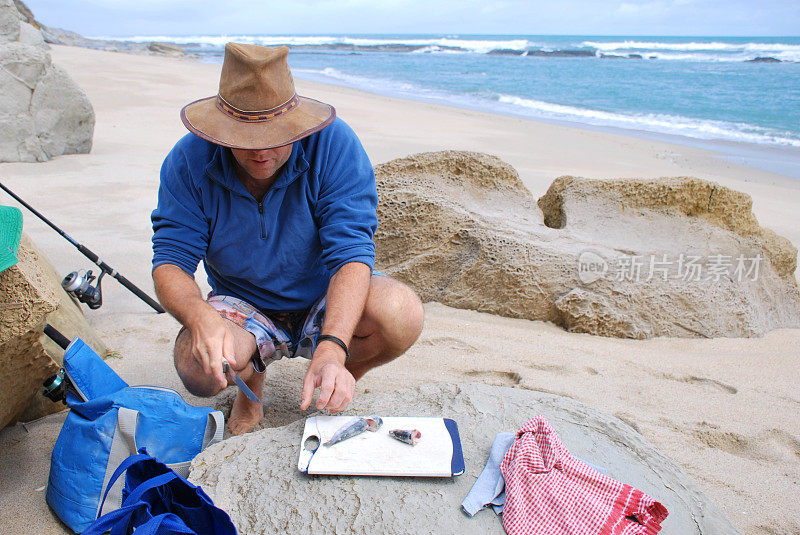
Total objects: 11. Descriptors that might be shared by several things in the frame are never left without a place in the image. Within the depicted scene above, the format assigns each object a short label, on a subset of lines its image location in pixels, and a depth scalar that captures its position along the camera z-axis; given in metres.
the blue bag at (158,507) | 1.46
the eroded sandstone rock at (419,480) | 1.74
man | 2.10
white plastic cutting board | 1.87
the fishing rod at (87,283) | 2.93
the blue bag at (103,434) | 1.96
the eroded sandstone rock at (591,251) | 3.78
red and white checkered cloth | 1.71
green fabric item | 1.92
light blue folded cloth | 1.77
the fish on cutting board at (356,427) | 1.98
